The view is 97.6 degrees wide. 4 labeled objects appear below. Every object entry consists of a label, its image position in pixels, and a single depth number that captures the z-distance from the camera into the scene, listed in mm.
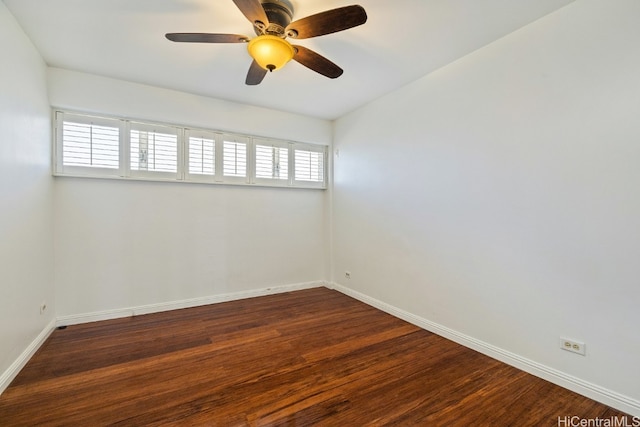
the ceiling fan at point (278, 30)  1663
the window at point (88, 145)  2975
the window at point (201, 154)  3602
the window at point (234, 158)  3830
